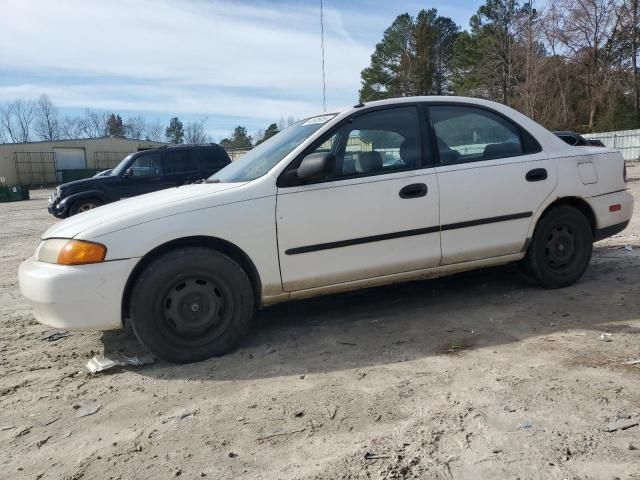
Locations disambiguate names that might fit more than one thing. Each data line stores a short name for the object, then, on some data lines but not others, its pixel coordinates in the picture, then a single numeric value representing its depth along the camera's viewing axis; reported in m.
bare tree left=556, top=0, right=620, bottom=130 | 36.00
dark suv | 11.97
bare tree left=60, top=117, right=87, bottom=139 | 81.94
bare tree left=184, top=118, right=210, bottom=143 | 81.18
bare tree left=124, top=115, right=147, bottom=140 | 85.62
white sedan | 3.38
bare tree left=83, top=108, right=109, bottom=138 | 86.41
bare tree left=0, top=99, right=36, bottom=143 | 78.50
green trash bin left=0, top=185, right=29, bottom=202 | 27.16
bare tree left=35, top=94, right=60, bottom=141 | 80.12
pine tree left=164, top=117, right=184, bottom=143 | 92.31
